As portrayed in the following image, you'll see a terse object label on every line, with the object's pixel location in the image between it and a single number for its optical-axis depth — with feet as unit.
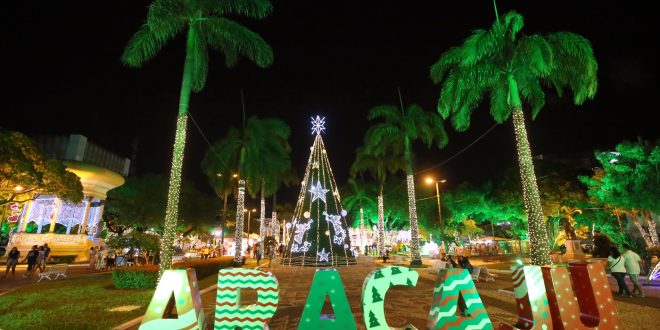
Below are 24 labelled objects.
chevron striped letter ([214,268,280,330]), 18.52
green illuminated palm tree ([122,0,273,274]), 42.96
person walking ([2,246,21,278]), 61.80
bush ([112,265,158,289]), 45.57
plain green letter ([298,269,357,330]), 17.97
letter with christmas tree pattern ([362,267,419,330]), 18.62
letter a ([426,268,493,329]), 18.62
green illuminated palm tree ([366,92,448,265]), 84.79
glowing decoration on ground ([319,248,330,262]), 81.20
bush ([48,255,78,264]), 101.71
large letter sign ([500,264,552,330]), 19.60
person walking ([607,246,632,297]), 36.91
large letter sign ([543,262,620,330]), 19.57
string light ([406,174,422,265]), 79.71
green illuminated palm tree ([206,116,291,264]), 82.05
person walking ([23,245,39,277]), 64.49
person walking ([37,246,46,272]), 70.67
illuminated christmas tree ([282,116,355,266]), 81.56
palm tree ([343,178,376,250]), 153.48
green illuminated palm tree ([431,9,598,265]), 44.27
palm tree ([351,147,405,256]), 106.42
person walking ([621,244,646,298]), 36.40
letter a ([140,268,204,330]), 17.97
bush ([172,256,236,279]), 56.03
